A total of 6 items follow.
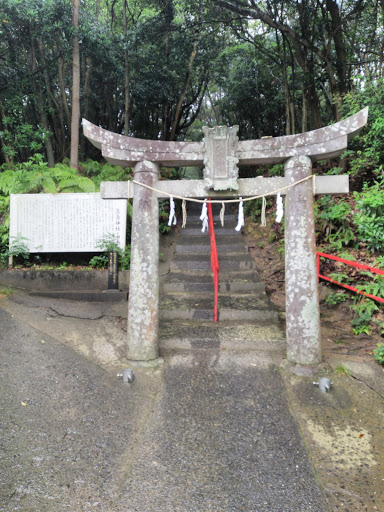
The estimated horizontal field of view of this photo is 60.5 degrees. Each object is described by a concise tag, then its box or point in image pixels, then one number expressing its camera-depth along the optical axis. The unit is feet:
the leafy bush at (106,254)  22.81
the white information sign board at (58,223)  23.26
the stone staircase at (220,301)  16.50
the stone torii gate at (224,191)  13.89
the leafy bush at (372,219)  18.54
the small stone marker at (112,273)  22.33
